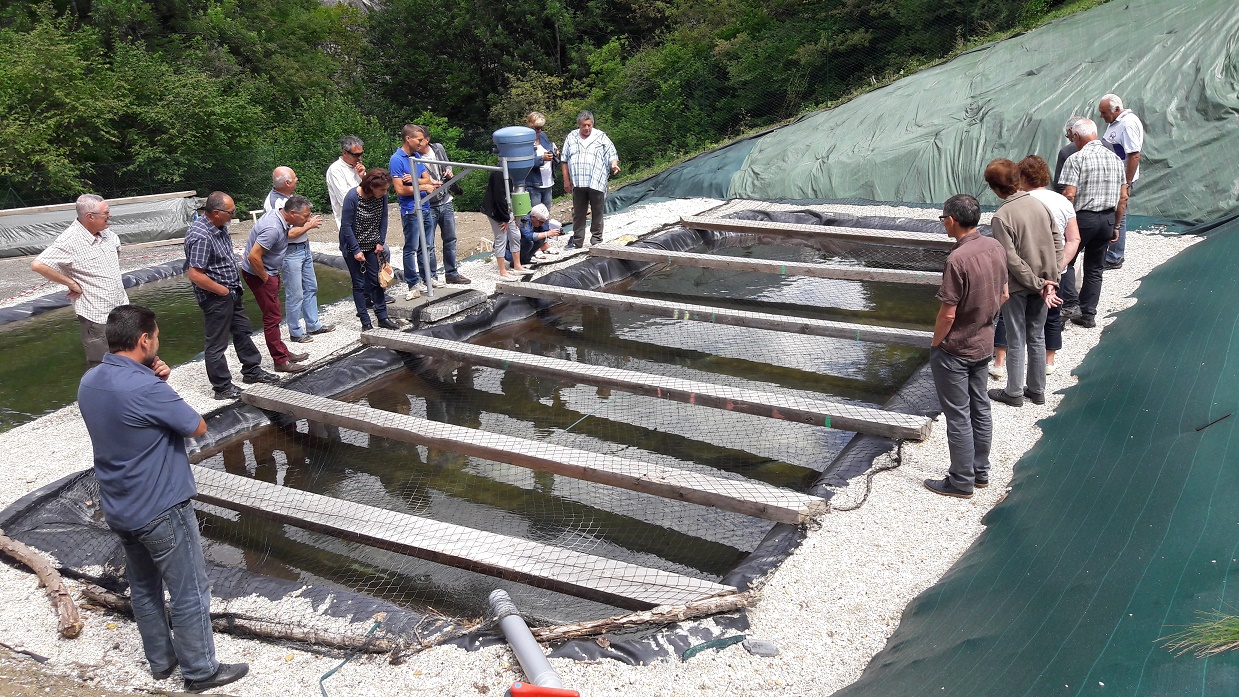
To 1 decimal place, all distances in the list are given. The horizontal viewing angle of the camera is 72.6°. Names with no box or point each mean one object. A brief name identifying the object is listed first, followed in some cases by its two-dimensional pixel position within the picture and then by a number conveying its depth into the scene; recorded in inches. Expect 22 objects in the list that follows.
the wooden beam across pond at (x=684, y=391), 179.3
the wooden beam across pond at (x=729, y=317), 230.7
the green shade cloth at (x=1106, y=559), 92.0
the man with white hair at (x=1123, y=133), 251.0
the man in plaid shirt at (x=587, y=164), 331.3
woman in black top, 237.0
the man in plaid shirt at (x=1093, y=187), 210.4
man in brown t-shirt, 150.9
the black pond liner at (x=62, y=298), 324.6
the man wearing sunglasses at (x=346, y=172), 258.8
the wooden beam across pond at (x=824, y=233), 315.3
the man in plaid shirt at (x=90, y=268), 189.2
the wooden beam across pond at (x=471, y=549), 135.9
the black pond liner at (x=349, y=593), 121.8
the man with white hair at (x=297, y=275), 241.3
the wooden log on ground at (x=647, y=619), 122.5
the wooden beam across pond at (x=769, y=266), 281.3
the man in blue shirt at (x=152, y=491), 113.5
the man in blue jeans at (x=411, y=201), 267.9
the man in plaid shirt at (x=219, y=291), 207.3
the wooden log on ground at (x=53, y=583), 133.4
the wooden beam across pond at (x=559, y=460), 152.0
